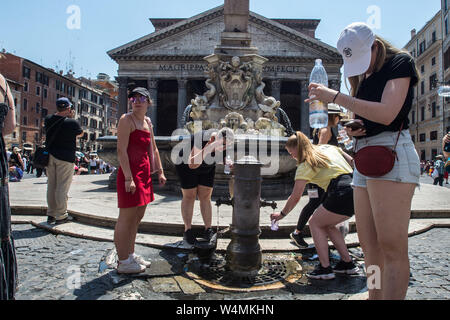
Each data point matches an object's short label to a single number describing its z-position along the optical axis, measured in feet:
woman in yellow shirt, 10.45
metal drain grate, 9.78
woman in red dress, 10.14
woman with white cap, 5.96
